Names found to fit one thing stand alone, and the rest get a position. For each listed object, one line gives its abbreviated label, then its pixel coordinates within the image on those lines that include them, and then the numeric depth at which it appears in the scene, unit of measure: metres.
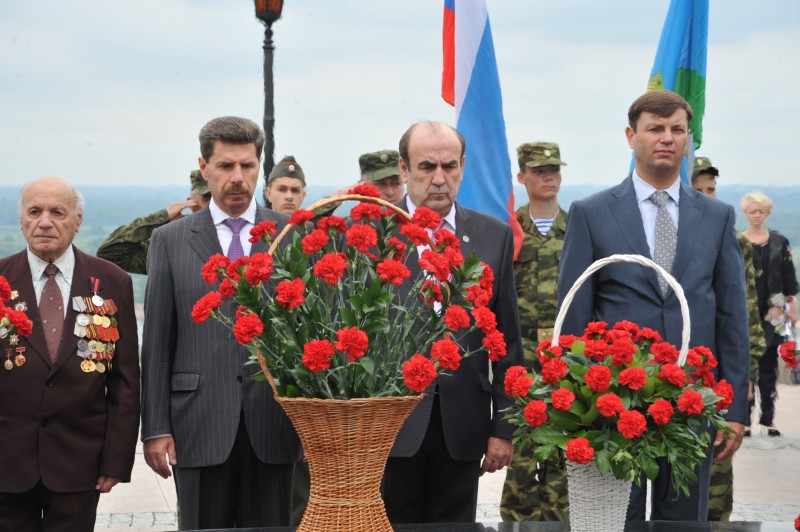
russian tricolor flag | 12.30
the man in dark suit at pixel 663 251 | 7.49
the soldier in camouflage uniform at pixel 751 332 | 10.89
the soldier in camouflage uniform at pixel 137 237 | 11.41
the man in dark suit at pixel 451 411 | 7.60
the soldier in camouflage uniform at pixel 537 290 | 10.98
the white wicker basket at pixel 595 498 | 5.25
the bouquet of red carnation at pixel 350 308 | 4.76
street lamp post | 16.49
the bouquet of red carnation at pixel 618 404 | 5.00
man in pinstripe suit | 7.29
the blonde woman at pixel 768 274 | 17.57
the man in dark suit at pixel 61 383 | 7.33
